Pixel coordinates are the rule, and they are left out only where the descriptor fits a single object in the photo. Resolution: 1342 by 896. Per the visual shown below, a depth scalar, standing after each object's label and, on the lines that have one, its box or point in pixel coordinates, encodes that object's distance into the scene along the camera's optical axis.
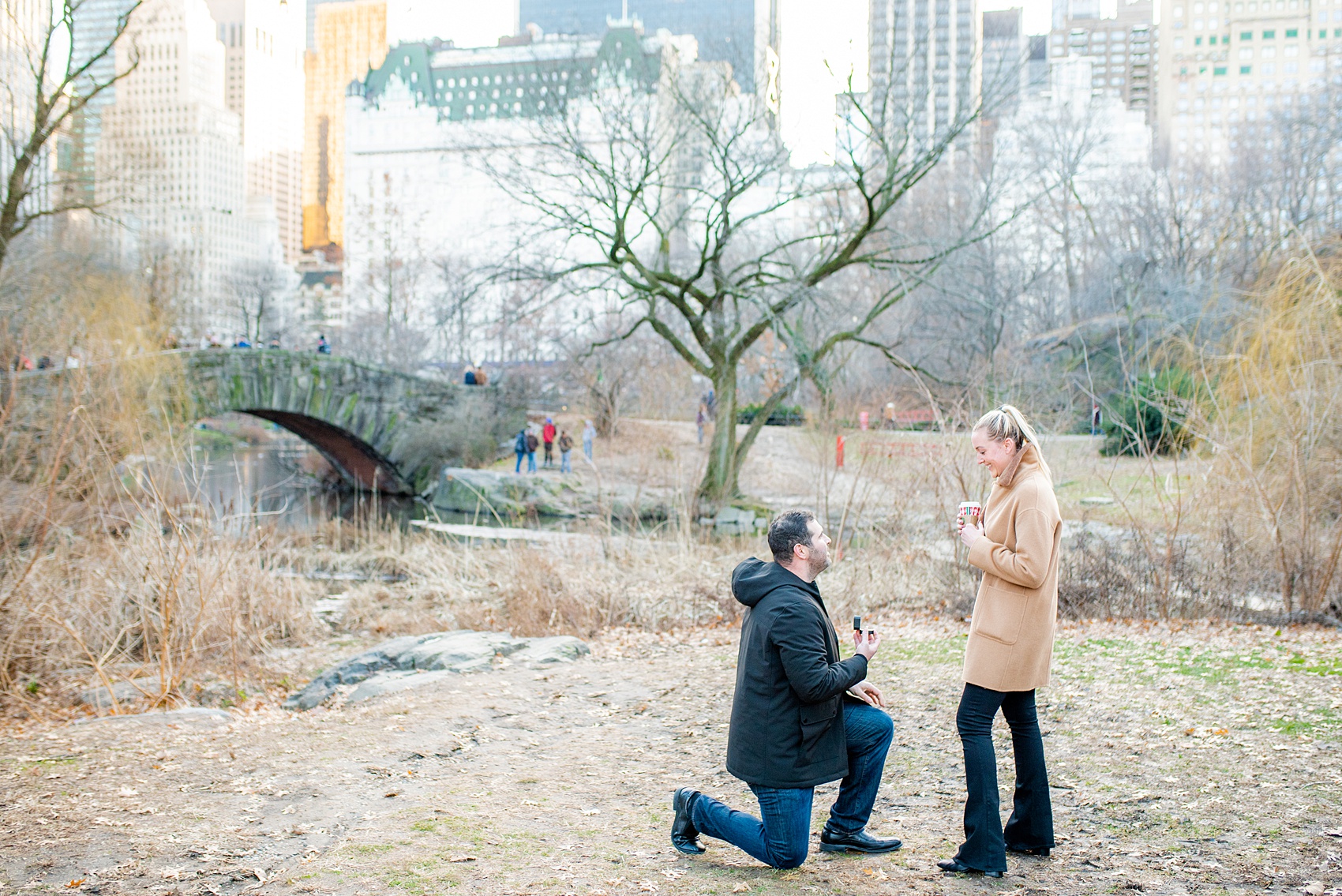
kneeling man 3.73
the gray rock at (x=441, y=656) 8.74
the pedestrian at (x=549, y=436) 28.84
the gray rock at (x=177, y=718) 7.18
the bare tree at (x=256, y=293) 75.88
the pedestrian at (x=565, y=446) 27.98
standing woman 3.90
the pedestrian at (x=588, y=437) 25.16
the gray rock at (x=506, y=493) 24.76
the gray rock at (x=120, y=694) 8.20
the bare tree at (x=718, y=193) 18.83
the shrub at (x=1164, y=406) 10.12
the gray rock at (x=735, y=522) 18.33
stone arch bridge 25.75
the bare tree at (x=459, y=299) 18.31
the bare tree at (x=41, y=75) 14.41
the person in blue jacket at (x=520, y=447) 27.27
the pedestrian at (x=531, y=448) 27.30
